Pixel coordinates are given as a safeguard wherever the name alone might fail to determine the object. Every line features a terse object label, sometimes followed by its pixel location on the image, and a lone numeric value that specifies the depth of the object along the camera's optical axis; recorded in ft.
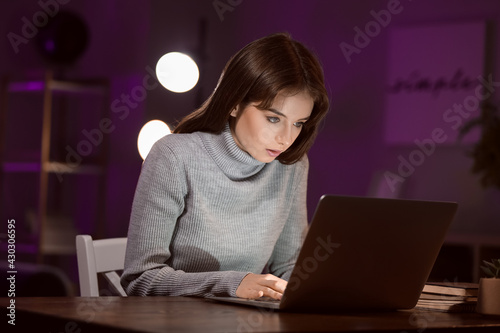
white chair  8.56
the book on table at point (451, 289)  7.68
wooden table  6.27
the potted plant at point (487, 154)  15.22
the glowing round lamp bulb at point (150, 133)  18.47
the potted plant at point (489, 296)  7.51
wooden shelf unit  19.06
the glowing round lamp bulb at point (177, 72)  18.18
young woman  8.21
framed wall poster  17.41
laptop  6.85
